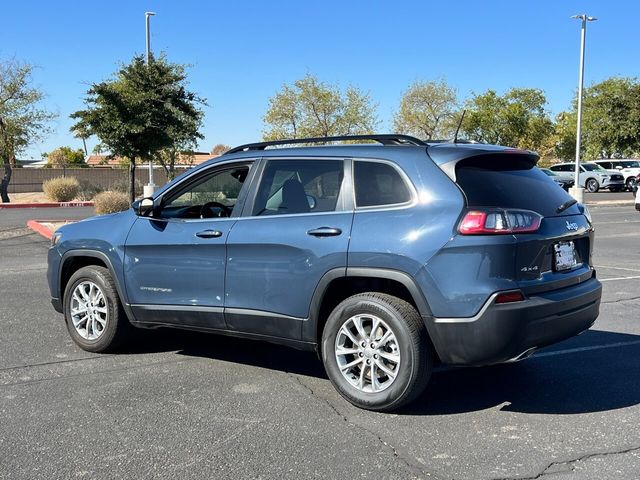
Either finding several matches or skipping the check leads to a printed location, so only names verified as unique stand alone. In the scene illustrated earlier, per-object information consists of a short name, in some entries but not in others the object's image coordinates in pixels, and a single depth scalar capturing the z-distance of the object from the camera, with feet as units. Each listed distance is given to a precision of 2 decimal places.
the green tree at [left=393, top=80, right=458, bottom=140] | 175.83
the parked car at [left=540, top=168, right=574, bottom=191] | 142.50
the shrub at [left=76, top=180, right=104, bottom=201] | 109.52
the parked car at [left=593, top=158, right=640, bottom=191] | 137.90
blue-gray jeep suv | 13.69
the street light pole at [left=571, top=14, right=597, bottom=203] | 103.50
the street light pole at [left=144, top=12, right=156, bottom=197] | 90.33
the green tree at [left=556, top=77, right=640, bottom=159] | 118.32
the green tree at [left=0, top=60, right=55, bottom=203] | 106.63
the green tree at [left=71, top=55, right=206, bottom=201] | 63.77
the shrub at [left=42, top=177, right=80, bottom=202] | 102.12
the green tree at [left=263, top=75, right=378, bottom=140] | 157.38
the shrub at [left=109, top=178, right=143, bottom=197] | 109.60
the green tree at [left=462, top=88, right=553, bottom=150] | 193.06
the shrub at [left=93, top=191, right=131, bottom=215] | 68.13
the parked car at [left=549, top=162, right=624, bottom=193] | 135.64
